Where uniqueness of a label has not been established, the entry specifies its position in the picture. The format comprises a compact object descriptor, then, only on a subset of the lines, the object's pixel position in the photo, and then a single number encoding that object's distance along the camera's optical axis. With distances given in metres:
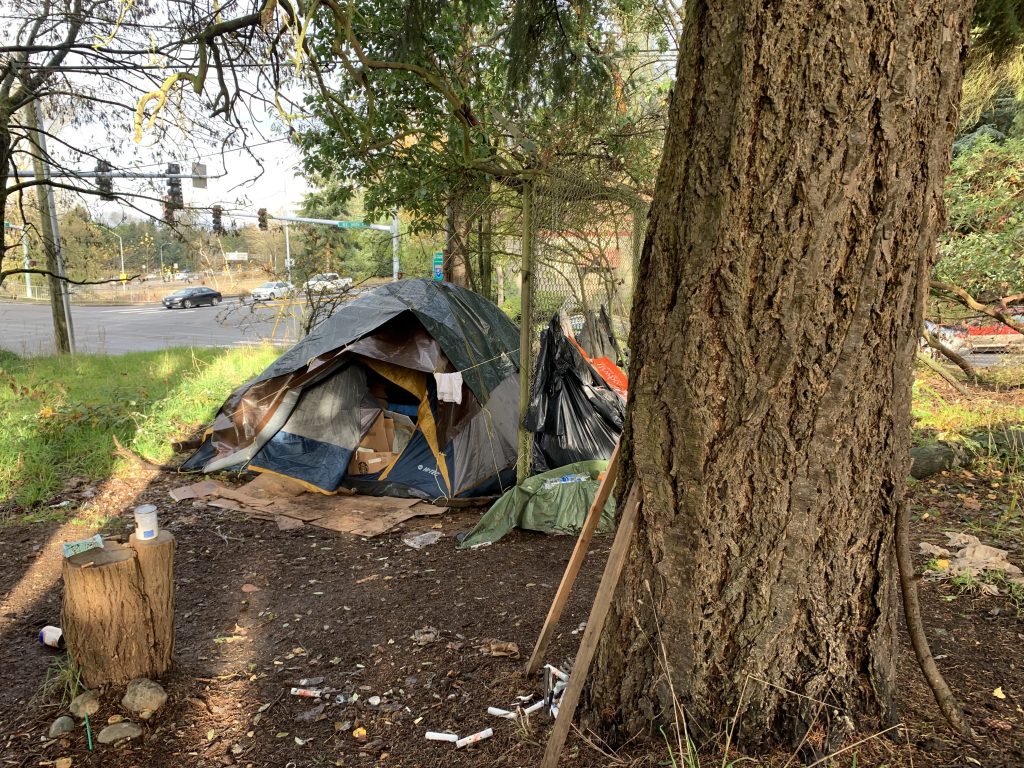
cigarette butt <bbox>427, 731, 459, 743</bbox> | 2.16
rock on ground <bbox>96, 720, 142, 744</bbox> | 2.31
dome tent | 5.58
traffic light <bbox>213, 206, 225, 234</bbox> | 9.79
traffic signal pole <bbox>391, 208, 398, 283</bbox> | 12.97
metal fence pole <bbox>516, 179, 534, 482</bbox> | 4.49
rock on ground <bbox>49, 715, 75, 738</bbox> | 2.35
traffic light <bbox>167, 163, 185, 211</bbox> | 9.88
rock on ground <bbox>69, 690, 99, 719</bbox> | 2.46
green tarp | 4.38
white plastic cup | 2.68
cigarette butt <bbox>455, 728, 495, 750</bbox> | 2.12
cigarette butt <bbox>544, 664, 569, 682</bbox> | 2.29
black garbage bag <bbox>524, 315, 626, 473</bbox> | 5.07
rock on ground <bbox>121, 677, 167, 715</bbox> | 2.49
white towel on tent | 5.41
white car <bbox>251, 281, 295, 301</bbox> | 10.96
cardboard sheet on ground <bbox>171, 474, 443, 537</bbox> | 4.96
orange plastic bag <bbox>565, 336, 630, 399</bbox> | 5.59
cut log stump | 2.55
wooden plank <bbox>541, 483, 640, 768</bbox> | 1.81
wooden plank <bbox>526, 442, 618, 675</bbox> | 2.18
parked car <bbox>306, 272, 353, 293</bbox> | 10.05
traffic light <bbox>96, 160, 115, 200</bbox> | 9.88
